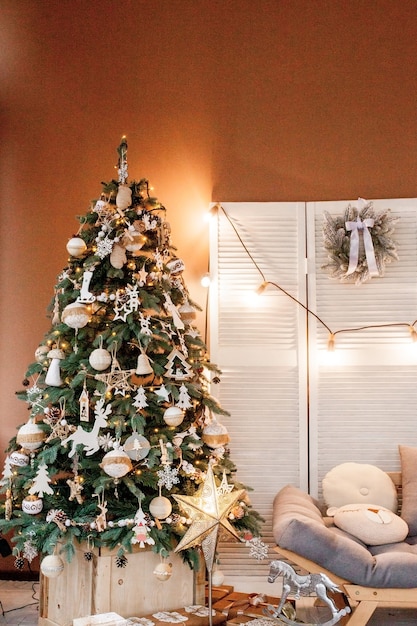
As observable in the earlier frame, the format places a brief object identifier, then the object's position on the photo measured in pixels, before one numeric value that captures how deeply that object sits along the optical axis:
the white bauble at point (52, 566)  2.71
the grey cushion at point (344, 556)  2.80
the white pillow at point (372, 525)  3.09
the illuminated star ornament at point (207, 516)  2.67
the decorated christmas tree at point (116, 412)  2.77
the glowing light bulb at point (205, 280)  3.86
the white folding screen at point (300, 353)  3.76
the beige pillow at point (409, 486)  3.31
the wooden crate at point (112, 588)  2.82
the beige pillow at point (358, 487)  3.42
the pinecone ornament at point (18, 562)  2.75
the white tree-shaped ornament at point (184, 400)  2.94
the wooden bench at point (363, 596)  2.79
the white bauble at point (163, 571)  2.73
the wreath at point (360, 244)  3.73
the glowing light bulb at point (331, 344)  3.77
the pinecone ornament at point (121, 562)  2.76
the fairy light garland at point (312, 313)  3.79
